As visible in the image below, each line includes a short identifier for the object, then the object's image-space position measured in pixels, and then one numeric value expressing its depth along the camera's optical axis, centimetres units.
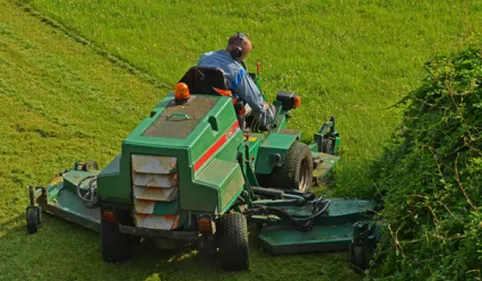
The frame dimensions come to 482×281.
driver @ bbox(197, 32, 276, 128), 1827
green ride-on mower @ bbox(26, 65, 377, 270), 1552
